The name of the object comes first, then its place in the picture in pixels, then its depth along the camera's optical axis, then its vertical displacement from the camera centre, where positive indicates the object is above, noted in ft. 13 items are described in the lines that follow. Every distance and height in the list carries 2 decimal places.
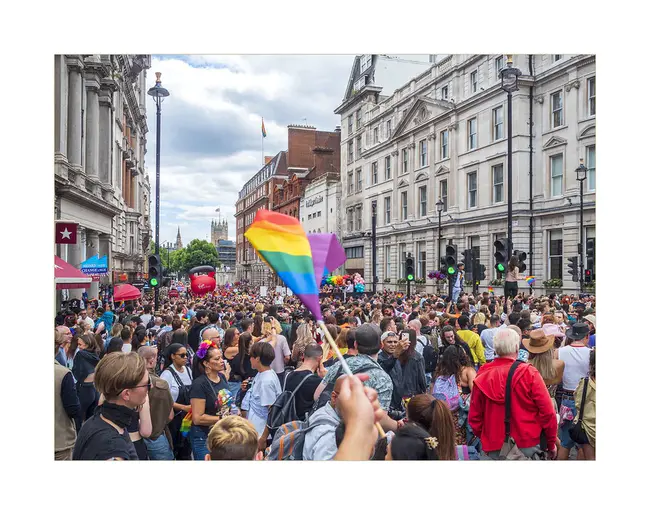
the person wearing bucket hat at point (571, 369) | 19.53 -4.03
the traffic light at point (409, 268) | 65.67 -0.83
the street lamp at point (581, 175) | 63.67 +11.50
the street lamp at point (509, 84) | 49.47 +17.11
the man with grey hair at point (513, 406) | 15.78 -4.26
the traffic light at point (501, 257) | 53.36 +0.41
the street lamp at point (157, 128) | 49.70 +12.84
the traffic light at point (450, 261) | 54.29 +0.02
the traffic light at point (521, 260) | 50.01 +0.11
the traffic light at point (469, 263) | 61.21 -0.20
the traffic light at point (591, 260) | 51.49 +0.12
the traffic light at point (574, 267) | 60.13 -0.64
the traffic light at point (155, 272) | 51.03 -1.04
